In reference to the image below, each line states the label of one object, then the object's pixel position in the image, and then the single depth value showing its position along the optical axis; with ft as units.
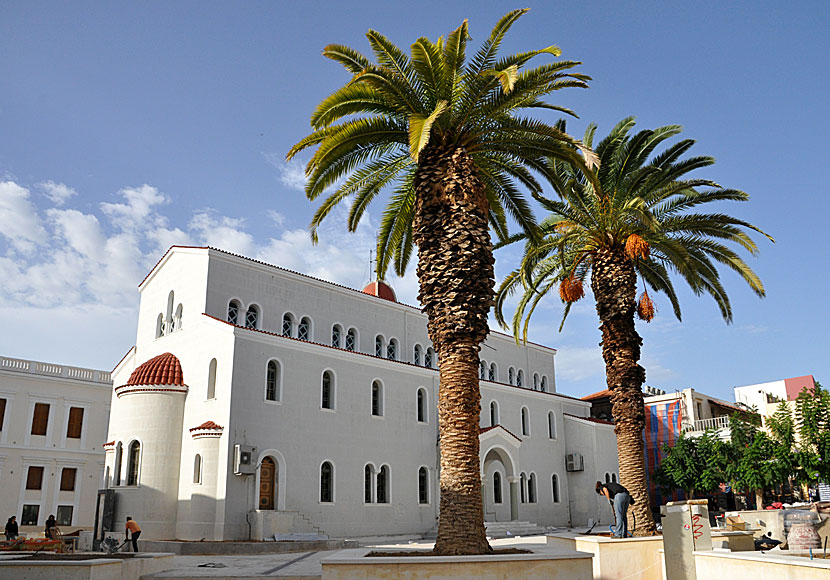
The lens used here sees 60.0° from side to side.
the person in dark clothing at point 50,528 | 77.30
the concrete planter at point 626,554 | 49.49
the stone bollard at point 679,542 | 42.37
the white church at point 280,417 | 82.38
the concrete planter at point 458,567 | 37.52
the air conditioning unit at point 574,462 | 127.65
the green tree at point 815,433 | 99.71
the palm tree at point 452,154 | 44.45
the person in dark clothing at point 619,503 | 53.11
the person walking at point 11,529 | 80.79
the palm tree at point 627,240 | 61.67
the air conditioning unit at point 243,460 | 80.12
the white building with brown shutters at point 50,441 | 115.44
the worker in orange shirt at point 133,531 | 65.21
